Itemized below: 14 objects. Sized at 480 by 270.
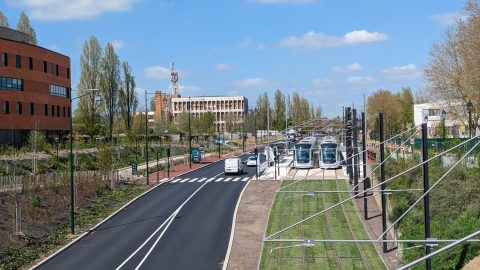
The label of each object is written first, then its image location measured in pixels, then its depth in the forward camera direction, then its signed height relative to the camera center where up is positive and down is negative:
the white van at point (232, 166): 57.12 -3.87
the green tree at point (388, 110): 85.44 +3.05
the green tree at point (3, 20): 72.25 +15.27
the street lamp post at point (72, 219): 31.30 -5.14
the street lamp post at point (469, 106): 34.11 +1.30
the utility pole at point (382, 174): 25.84 -2.28
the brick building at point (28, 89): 58.97 +5.22
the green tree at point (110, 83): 80.81 +7.42
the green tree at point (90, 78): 78.81 +8.00
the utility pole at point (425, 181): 17.00 -1.78
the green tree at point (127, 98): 85.59 +5.49
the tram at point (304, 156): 57.06 -2.92
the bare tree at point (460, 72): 39.59 +4.65
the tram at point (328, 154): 54.66 -2.64
